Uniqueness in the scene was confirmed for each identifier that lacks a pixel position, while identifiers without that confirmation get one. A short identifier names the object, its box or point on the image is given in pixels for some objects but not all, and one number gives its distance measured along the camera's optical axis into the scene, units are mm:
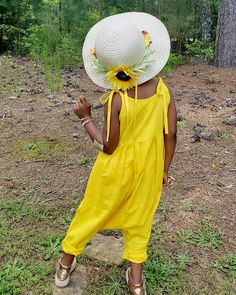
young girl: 1900
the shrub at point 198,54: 7824
